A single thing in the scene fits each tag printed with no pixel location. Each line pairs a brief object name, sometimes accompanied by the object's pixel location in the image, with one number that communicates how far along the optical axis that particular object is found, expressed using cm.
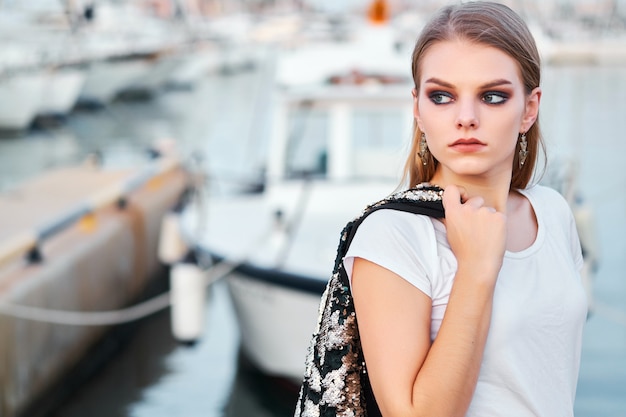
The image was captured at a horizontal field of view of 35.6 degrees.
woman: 137
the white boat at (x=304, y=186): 719
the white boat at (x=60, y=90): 3177
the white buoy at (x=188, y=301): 813
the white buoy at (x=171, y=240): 904
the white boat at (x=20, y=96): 2889
